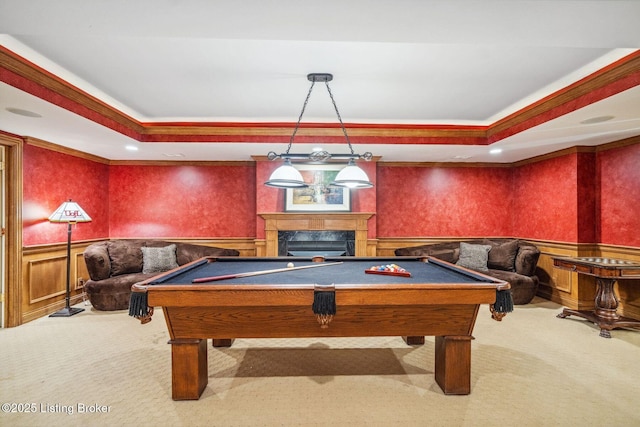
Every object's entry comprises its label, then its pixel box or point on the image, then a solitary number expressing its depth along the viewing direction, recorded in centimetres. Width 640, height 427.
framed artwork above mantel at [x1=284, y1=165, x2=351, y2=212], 598
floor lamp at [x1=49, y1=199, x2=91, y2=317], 457
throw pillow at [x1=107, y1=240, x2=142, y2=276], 528
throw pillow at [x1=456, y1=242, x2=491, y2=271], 576
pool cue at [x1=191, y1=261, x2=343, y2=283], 266
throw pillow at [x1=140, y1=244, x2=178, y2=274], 548
